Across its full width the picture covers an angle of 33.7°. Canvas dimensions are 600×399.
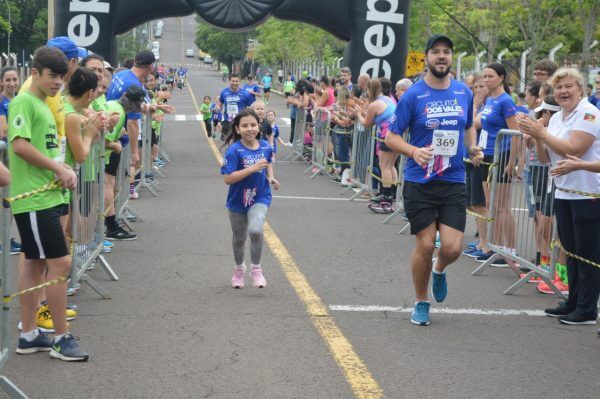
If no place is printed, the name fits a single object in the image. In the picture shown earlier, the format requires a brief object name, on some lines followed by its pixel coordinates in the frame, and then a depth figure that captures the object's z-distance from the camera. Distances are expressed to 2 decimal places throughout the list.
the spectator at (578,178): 7.34
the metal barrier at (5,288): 5.18
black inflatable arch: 19.69
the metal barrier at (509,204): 8.79
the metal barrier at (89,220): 7.58
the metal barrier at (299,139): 22.31
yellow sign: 26.97
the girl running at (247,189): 8.30
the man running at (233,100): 19.25
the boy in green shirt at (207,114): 26.81
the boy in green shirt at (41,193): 5.85
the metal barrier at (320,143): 18.69
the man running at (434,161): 7.18
